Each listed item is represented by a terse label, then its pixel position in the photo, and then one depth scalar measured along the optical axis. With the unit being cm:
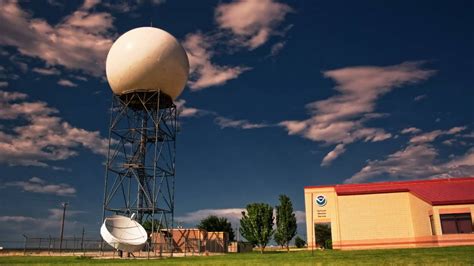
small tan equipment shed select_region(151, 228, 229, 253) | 4050
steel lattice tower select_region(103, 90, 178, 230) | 3747
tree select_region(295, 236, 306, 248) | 9281
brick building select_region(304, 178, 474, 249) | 3947
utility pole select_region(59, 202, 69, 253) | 4159
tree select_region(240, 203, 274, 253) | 5609
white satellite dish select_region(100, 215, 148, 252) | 2964
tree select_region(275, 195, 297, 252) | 6094
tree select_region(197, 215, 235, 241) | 7131
